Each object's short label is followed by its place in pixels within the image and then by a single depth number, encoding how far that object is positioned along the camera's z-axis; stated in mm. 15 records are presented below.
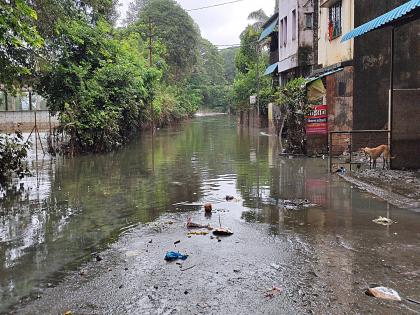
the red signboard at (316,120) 16859
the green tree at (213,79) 85988
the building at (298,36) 28438
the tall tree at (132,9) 83188
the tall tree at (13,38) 9218
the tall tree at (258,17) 57688
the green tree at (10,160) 12852
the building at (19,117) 39053
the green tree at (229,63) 103800
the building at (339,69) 17625
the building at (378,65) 16484
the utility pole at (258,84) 38156
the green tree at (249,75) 42338
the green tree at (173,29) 55312
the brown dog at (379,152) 13008
